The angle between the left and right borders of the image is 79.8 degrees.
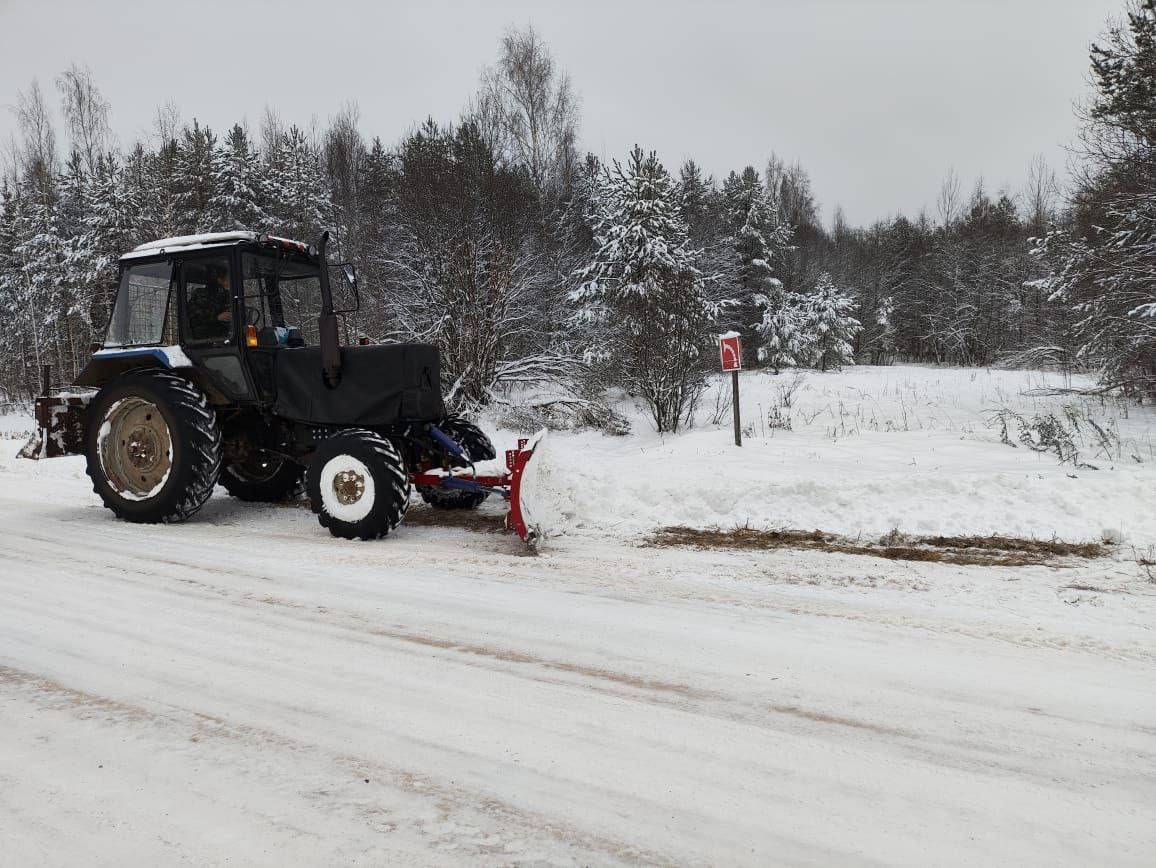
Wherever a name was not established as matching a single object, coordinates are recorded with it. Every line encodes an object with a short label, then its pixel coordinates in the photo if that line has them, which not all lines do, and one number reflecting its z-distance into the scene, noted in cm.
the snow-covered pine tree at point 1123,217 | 1221
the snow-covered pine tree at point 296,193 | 2603
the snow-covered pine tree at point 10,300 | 3111
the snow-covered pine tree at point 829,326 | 2808
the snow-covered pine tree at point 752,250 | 3041
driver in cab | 638
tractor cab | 634
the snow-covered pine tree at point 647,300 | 1312
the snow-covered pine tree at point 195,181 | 2456
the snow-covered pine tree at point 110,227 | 2506
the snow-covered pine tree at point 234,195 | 2544
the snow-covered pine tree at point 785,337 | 2766
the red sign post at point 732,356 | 938
